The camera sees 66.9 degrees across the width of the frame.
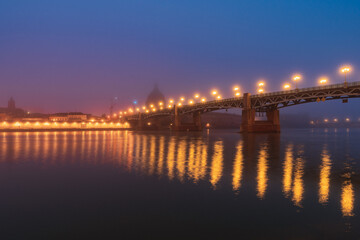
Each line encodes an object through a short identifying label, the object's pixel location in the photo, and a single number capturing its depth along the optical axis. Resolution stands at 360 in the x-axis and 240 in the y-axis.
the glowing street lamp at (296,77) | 80.75
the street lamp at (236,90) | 99.69
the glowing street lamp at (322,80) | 73.18
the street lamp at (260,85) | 92.81
